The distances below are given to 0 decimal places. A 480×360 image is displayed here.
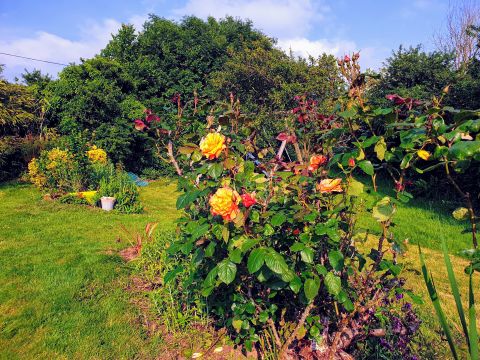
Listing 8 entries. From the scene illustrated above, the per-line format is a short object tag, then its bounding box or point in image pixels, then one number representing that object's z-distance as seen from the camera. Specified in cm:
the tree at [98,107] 1095
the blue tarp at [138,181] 1108
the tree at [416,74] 974
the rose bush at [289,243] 161
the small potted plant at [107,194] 705
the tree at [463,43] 1441
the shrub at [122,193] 719
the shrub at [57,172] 770
